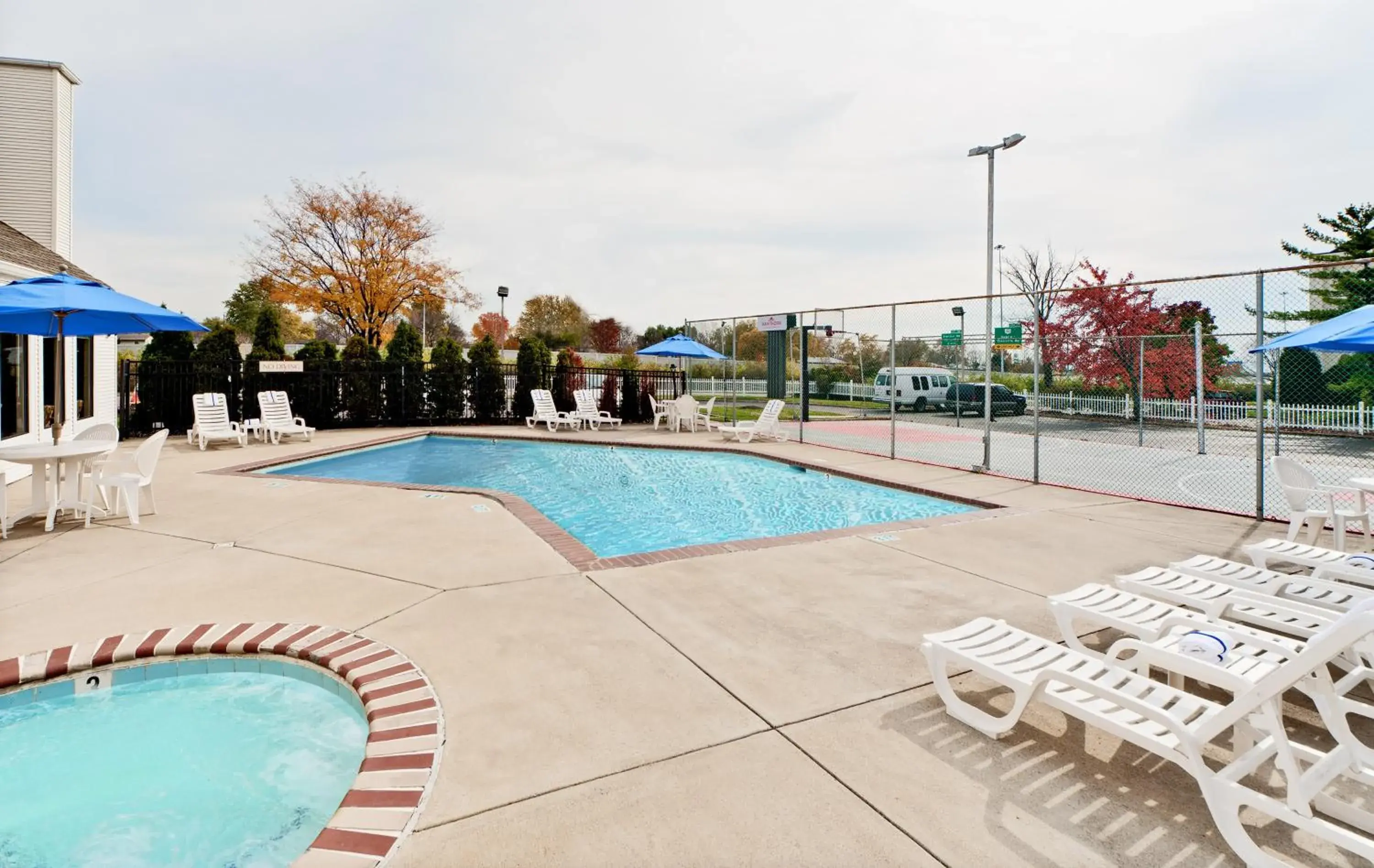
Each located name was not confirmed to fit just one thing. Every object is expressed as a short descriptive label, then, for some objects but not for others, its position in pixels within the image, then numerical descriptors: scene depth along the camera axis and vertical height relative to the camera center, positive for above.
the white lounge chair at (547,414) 16.16 +0.03
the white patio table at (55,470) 5.88 -0.52
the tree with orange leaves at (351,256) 24.28 +6.03
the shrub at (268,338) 14.66 +1.69
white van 23.34 +1.06
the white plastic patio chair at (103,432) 7.33 -0.20
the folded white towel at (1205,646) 2.38 -0.82
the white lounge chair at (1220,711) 1.87 -0.97
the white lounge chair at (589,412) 16.31 +0.10
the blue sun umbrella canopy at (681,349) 15.79 +1.60
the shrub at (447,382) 16.73 +0.84
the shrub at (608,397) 17.80 +0.49
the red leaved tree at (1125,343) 15.32 +1.80
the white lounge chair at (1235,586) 3.38 -0.89
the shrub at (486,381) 17.11 +0.88
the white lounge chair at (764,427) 13.62 -0.23
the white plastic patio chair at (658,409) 16.56 +0.18
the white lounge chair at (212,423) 11.84 -0.14
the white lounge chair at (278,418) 12.84 -0.07
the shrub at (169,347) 13.88 +1.41
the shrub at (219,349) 14.02 +1.39
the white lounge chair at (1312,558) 3.81 -0.86
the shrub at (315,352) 15.44 +1.47
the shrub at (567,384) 17.83 +0.84
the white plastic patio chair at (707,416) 15.80 +0.01
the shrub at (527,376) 17.44 +1.04
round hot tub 2.24 -1.40
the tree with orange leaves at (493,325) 54.47 +7.55
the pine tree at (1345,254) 19.19 +5.08
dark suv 21.36 +0.53
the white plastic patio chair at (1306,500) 5.23 -0.66
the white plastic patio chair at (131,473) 6.14 -0.56
